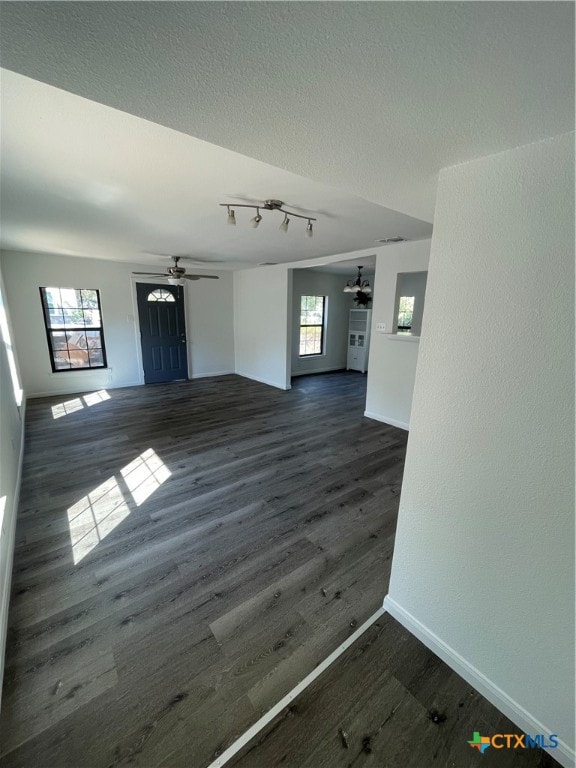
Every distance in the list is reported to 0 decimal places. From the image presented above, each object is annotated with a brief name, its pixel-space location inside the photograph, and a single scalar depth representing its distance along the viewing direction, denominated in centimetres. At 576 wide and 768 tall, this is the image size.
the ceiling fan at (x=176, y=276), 458
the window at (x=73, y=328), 544
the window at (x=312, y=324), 741
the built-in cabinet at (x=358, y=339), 772
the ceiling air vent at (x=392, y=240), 363
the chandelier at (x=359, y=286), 660
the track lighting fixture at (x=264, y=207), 250
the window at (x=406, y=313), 705
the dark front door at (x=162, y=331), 623
